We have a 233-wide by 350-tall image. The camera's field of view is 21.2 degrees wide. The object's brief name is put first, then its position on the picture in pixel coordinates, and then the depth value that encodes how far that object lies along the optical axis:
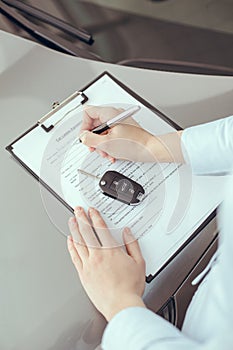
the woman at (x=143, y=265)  0.60
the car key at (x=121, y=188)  0.73
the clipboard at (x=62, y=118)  0.75
